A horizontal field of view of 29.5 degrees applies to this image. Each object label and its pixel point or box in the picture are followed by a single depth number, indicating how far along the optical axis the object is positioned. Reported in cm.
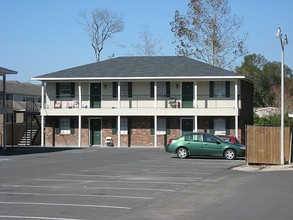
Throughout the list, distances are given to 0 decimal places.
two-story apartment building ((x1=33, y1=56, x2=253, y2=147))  4241
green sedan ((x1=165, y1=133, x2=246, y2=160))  2900
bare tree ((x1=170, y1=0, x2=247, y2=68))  5932
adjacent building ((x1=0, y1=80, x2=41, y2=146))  4694
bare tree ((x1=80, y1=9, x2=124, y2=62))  7106
